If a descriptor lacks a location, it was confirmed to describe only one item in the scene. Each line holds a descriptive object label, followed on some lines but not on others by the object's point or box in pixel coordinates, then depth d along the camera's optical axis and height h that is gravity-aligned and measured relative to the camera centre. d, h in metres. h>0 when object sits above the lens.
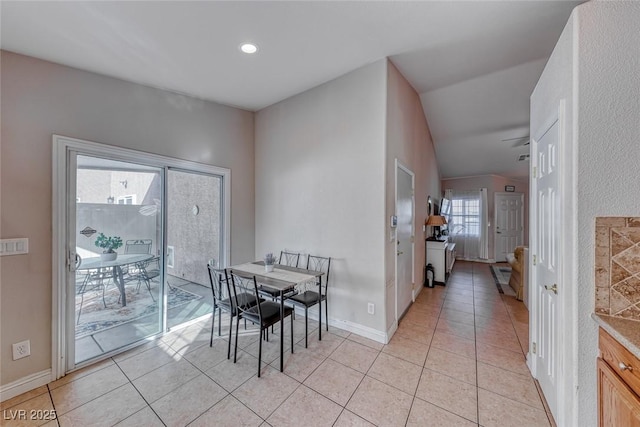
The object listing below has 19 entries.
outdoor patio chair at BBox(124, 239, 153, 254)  2.66 -0.38
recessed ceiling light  2.23 +1.54
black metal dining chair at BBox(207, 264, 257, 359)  2.41 -0.92
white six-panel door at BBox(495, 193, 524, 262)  7.13 -0.24
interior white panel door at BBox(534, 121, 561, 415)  1.67 -0.37
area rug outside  2.42 -1.05
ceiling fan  5.10 +1.59
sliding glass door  2.21 -0.38
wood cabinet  0.98 -0.76
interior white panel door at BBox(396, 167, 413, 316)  3.12 -0.35
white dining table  2.21 -0.66
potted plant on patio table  2.46 -0.34
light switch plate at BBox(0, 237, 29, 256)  1.92 -0.27
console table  4.74 -0.89
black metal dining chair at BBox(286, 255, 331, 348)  2.65 -0.94
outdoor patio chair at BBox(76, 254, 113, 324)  2.32 -0.68
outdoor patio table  2.39 -0.53
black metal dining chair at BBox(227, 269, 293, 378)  2.18 -0.95
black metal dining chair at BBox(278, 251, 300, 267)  3.35 -0.64
